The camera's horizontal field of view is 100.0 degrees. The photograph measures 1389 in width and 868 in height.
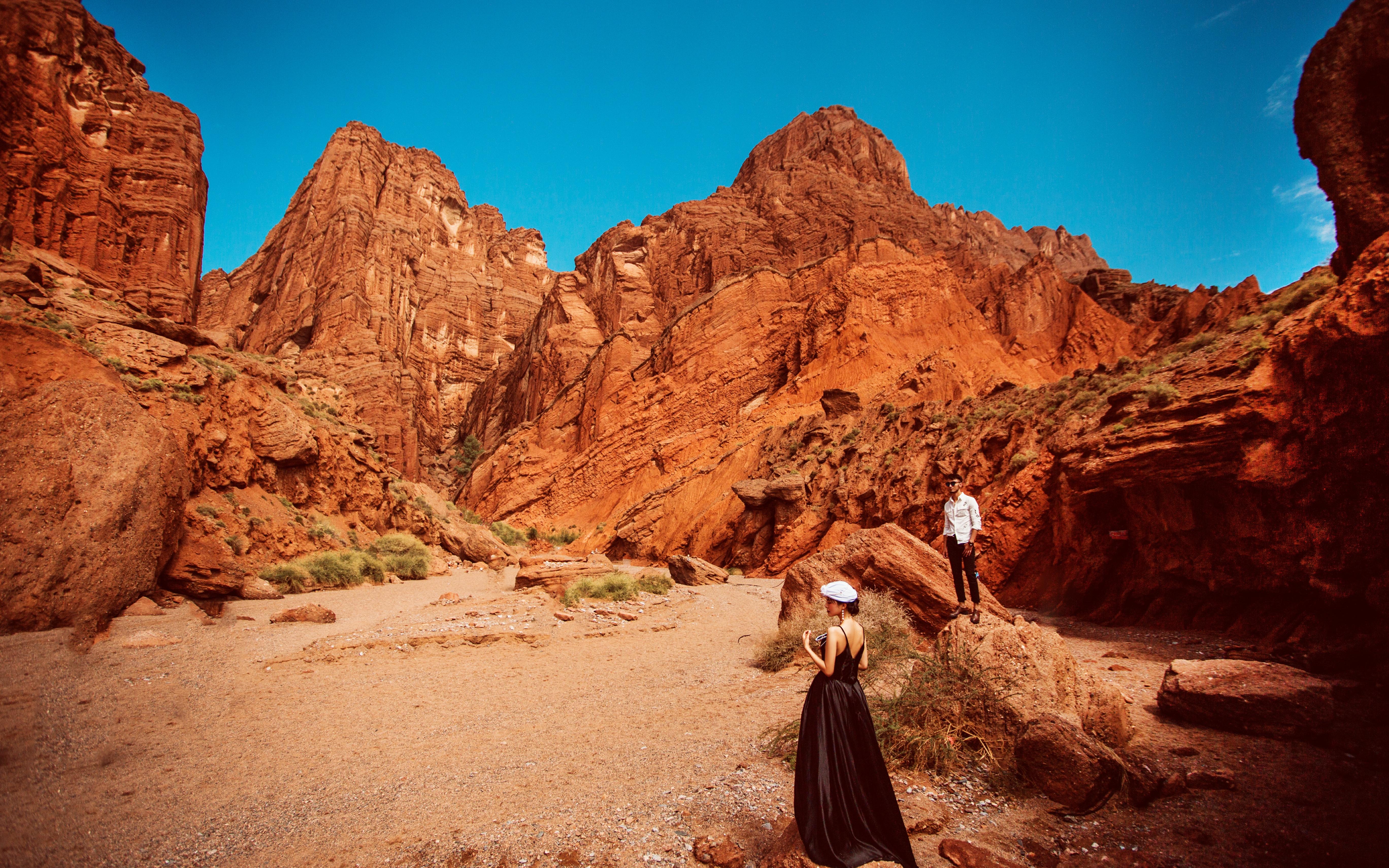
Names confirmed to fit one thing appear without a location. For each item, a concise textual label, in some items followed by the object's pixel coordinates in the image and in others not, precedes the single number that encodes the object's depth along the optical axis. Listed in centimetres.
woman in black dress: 327
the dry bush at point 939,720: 444
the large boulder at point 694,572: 1833
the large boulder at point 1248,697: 423
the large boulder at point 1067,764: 374
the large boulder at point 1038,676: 441
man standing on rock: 693
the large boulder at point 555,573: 1486
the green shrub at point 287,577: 1368
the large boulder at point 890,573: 752
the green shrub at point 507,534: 3744
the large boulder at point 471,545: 2620
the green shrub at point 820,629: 696
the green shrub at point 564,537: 3797
